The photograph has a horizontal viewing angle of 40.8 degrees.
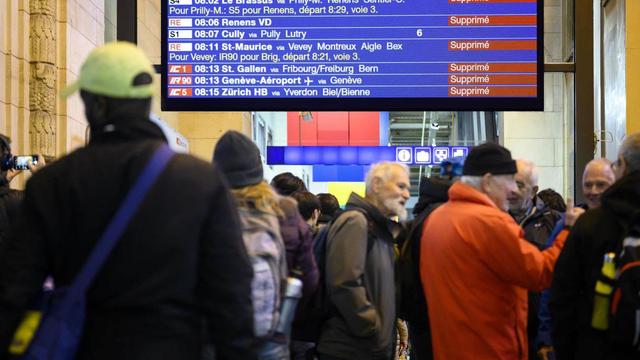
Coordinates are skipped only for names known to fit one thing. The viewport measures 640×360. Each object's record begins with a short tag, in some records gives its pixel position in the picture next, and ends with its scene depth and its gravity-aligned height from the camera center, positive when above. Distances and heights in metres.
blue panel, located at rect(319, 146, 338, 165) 20.05 +0.61
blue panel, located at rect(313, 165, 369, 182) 26.81 +0.21
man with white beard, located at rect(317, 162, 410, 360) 4.16 -0.46
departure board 6.63 +0.96
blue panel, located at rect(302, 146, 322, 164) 19.44 +0.58
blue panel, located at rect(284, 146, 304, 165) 19.16 +0.58
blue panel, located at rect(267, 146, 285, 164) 18.92 +0.57
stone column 7.92 +0.95
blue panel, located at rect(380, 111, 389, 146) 28.54 +1.78
